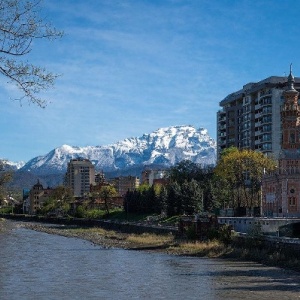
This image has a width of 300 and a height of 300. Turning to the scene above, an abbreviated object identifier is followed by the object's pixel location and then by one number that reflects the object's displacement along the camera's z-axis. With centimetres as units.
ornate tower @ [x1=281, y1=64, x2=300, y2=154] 9746
